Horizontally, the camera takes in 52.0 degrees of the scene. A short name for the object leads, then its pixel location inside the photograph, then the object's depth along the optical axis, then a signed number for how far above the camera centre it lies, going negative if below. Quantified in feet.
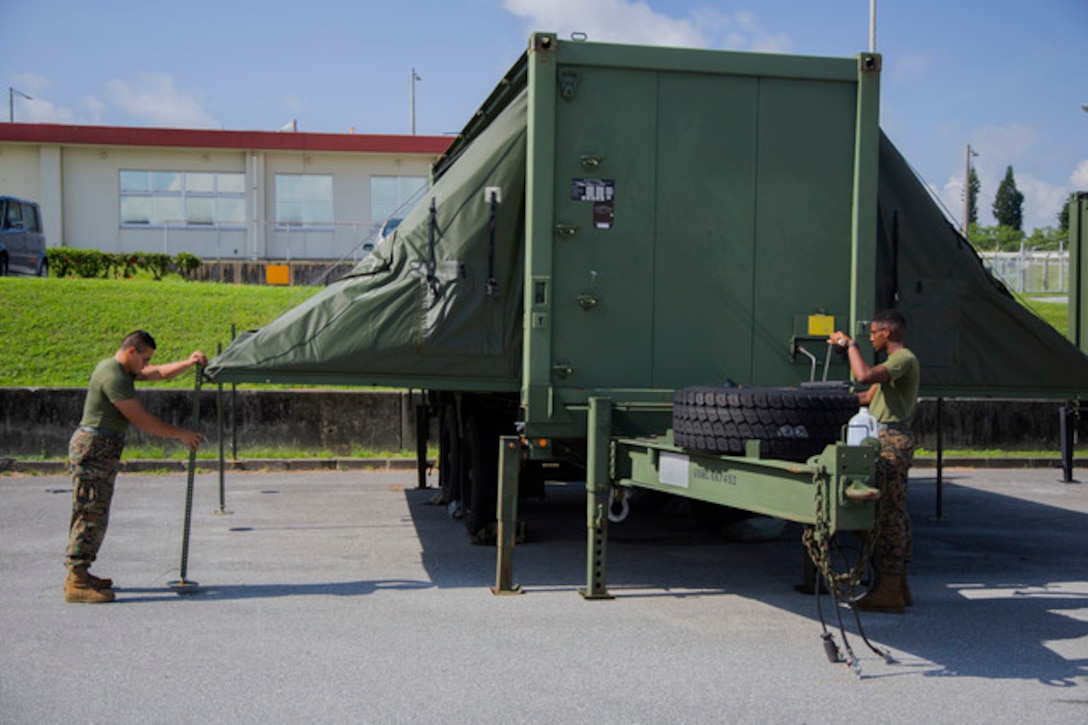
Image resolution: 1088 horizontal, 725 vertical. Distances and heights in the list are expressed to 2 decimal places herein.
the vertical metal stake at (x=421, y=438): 40.91 -3.88
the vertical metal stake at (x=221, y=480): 34.02 -4.83
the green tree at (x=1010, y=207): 326.03 +38.90
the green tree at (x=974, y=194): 342.03 +44.78
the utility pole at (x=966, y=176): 158.90 +26.59
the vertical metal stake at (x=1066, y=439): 44.96 -4.05
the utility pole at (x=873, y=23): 109.91 +31.06
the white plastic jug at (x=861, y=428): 19.34 -1.58
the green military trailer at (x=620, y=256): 25.48 +1.85
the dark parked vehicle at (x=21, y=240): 76.84 +6.20
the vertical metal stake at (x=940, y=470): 35.04 -4.25
